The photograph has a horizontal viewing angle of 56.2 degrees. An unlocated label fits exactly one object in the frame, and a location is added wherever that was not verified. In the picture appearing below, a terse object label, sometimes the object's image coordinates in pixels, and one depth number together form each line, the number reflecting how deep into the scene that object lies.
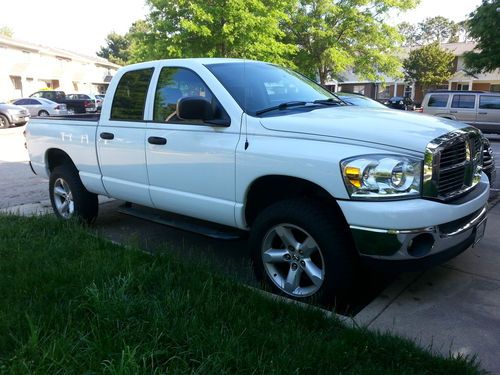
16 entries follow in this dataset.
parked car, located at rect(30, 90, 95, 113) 27.42
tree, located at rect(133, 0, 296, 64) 18.80
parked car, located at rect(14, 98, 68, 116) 25.58
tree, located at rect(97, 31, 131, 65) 86.41
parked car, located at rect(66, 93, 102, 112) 28.62
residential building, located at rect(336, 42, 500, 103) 45.25
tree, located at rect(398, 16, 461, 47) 96.47
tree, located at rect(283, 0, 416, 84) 25.23
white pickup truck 3.04
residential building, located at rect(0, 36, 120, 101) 40.69
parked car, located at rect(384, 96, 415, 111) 31.57
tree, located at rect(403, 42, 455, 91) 45.38
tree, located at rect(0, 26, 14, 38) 84.56
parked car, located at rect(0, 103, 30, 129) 22.33
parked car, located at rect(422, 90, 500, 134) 16.67
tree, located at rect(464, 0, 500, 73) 22.45
